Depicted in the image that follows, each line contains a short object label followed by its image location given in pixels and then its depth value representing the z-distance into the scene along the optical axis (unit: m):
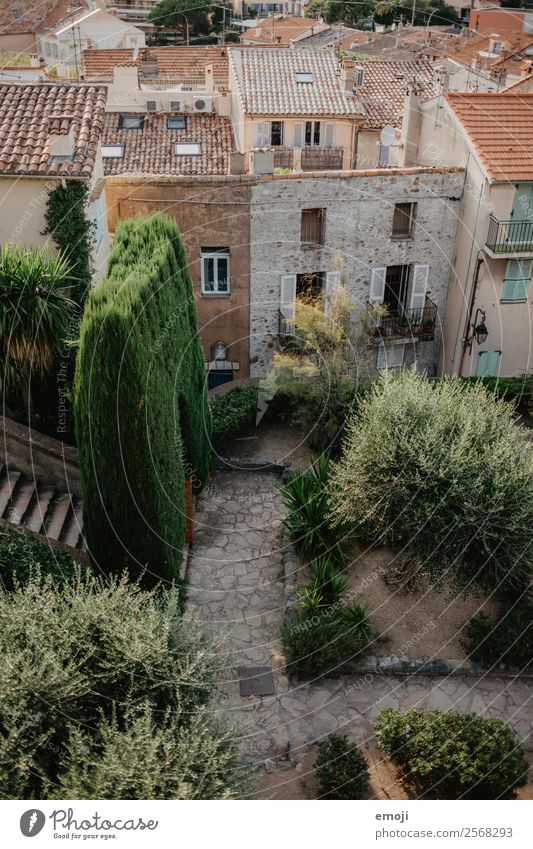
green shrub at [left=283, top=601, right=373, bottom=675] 14.18
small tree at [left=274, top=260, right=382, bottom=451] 20.52
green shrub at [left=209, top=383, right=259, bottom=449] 20.53
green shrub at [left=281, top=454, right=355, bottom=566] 16.59
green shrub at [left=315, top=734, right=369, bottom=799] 11.80
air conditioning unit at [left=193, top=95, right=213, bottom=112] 35.03
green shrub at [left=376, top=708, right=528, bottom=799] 11.70
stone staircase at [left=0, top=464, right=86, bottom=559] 14.40
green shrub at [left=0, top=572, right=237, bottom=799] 9.24
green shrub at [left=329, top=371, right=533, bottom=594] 14.38
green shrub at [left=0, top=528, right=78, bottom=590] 12.83
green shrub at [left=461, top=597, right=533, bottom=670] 14.58
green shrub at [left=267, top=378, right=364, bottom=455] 20.36
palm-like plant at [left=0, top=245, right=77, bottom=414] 14.34
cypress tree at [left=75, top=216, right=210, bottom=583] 11.99
